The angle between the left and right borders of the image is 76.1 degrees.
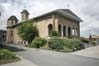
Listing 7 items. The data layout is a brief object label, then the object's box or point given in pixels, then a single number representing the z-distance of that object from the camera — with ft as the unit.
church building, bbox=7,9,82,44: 48.35
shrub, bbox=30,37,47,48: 41.18
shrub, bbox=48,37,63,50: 35.12
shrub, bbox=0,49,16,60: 19.71
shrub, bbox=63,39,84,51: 35.13
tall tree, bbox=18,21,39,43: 52.60
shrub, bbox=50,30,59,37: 44.31
